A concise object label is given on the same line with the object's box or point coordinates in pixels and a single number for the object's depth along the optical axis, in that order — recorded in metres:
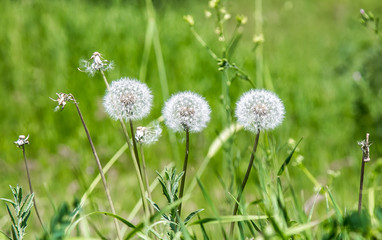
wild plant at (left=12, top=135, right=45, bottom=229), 1.54
